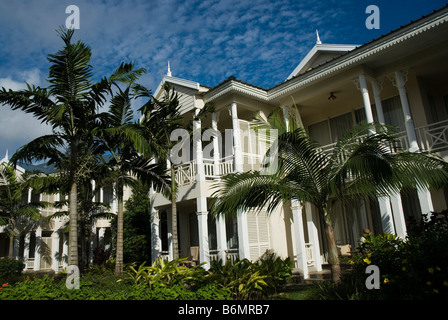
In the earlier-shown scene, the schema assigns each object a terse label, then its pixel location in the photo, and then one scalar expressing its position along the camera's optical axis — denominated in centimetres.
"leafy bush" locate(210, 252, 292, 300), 807
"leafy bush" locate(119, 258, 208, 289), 795
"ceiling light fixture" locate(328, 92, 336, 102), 1230
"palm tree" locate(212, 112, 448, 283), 690
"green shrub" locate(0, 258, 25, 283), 1774
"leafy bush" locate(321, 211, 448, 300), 507
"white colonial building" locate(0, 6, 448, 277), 1010
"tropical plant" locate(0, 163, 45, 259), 2131
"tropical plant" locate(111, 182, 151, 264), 1691
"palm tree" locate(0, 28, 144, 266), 973
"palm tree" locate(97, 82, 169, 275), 1199
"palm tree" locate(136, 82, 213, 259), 1126
